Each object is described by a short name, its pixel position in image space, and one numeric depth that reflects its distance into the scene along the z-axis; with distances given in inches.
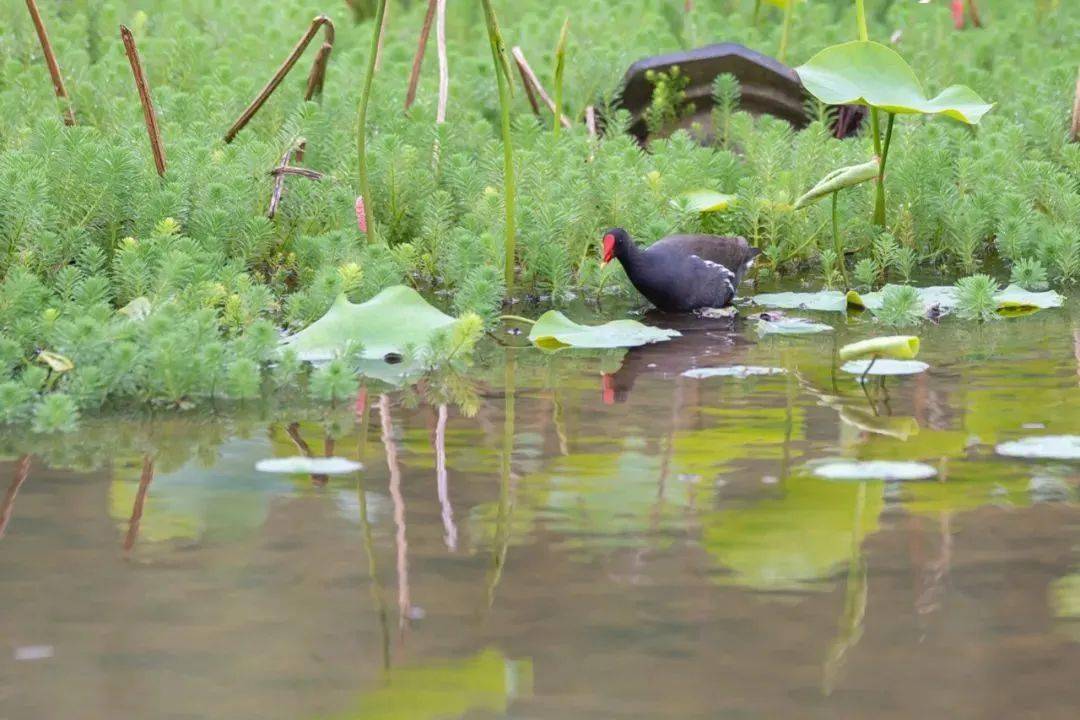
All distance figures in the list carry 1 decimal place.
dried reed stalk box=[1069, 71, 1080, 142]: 625.8
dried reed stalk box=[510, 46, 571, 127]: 651.5
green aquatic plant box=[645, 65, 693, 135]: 686.5
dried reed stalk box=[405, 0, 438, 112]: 591.5
